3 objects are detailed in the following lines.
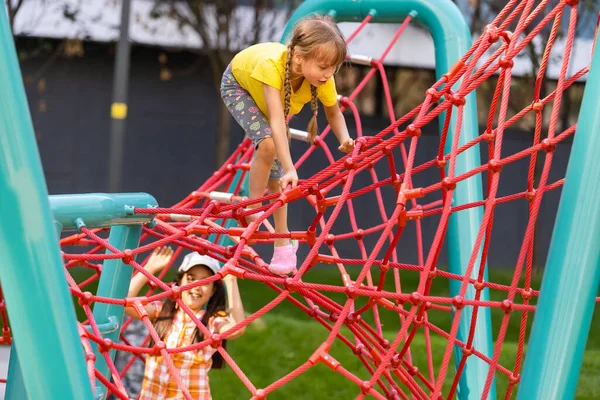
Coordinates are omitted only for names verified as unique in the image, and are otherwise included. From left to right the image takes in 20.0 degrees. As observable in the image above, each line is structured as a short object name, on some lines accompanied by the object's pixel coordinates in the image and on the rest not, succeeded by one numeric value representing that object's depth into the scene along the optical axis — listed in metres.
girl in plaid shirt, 5.74
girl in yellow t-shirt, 4.58
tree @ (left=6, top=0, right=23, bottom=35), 12.29
